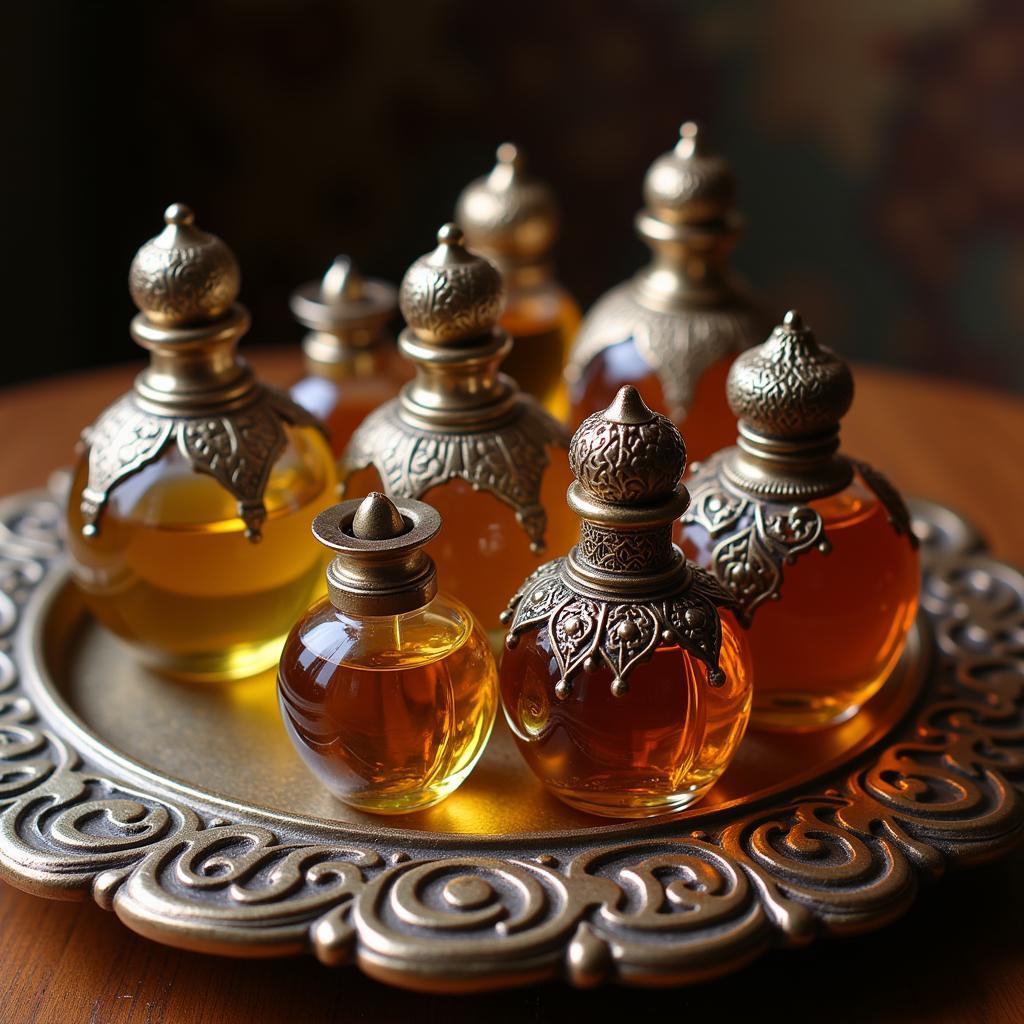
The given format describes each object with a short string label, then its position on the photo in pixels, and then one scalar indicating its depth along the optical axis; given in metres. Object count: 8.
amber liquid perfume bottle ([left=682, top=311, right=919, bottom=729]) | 0.68
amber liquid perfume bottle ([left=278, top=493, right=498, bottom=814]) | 0.62
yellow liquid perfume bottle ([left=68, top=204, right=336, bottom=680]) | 0.73
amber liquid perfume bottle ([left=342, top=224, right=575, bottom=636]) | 0.72
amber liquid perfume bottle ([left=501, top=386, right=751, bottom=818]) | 0.61
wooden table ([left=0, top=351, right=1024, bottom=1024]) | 0.60
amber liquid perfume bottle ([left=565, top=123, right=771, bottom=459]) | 0.88
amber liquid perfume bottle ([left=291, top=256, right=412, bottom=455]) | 0.92
